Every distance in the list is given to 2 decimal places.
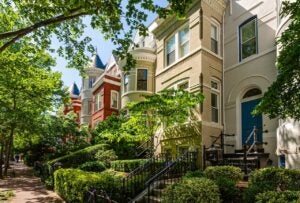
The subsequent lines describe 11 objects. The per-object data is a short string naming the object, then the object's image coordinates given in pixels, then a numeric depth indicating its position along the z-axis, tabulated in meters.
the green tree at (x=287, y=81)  4.82
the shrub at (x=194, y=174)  7.62
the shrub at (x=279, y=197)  4.22
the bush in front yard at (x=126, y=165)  11.73
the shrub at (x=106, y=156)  14.52
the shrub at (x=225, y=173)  7.12
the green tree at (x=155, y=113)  10.04
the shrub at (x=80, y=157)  15.22
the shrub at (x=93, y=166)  12.92
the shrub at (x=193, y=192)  5.46
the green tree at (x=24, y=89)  11.18
